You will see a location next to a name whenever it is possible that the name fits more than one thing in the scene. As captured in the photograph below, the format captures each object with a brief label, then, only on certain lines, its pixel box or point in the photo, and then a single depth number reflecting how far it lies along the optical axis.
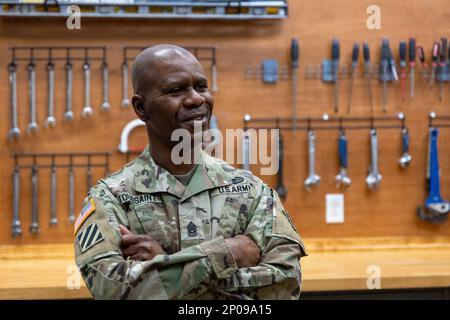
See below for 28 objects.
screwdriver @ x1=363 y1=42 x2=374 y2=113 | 3.76
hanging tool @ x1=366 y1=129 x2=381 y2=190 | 3.77
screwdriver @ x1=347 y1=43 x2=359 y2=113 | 3.78
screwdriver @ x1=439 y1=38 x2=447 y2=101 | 3.81
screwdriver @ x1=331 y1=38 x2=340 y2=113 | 3.75
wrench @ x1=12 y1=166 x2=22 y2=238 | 3.58
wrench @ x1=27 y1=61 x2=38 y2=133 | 3.60
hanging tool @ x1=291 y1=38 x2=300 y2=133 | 3.76
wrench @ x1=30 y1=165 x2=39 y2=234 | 3.60
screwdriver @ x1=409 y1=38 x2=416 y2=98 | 3.79
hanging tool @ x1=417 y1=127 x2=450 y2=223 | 3.80
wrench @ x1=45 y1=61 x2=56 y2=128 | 3.61
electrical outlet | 3.80
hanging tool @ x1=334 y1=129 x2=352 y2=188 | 3.76
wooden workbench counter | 2.96
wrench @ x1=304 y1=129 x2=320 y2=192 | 3.76
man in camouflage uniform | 1.45
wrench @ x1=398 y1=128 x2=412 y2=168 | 3.79
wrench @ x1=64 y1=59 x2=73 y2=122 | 3.62
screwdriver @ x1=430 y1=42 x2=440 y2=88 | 3.80
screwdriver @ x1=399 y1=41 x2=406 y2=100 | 3.78
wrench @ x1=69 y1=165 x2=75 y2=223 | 3.62
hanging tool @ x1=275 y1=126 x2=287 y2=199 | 3.72
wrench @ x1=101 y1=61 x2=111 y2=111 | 3.64
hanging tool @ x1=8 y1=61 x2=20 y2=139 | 3.59
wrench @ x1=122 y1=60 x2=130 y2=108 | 3.65
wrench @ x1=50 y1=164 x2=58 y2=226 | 3.62
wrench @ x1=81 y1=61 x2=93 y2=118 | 3.63
